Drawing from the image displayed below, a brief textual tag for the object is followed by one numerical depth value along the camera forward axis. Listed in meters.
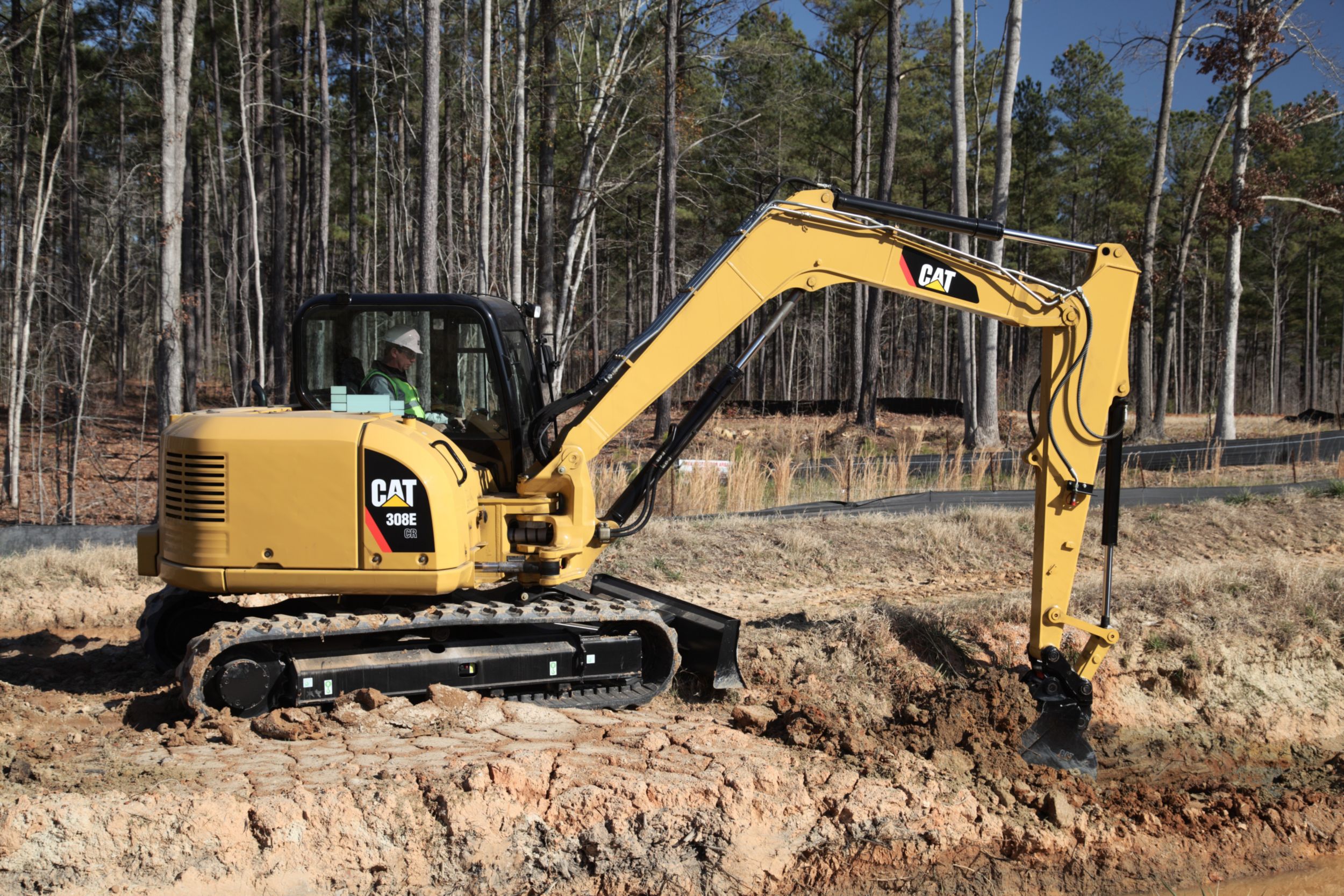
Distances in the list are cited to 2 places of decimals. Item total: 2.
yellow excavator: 5.35
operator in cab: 5.98
